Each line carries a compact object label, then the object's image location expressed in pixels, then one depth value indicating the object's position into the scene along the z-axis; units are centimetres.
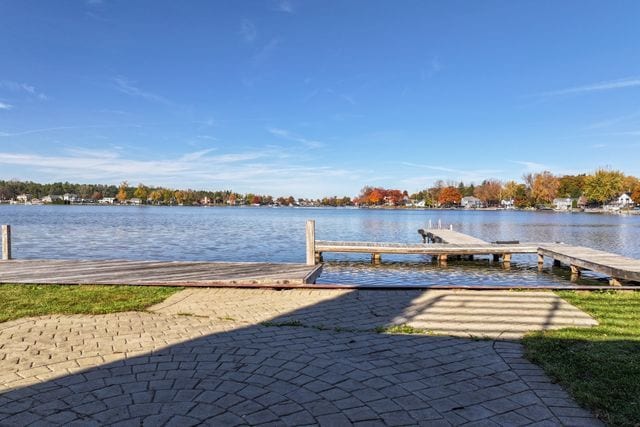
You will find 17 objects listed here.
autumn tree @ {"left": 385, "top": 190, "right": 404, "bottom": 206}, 19894
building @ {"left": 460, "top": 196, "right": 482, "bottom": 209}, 17075
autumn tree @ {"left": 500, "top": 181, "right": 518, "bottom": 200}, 16238
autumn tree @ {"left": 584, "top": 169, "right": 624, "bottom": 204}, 12725
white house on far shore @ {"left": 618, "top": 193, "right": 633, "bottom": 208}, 13125
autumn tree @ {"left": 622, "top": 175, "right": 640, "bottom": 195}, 13662
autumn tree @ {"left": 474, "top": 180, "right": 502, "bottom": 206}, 17138
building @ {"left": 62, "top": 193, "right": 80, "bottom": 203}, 19618
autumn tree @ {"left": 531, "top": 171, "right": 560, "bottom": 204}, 15216
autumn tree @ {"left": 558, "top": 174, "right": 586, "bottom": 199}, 14662
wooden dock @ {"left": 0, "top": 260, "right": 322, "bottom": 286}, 1052
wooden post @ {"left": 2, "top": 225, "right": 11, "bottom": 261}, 1509
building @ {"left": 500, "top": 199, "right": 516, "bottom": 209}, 16312
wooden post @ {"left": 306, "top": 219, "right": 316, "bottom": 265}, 1448
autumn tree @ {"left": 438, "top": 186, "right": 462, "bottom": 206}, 17150
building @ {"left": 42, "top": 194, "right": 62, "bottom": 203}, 18788
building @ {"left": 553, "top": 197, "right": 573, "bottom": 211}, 13588
